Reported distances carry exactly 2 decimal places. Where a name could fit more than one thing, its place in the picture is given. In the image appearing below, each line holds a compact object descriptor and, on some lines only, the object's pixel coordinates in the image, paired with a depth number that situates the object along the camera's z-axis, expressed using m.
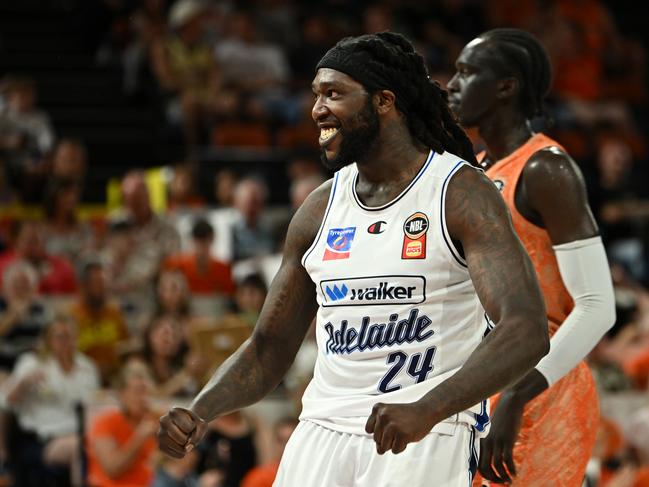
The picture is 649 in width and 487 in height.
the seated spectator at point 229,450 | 15.66
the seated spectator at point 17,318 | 18.27
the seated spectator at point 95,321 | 18.69
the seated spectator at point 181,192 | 23.41
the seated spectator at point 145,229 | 21.12
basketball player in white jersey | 6.31
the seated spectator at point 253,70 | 26.77
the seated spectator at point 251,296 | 19.06
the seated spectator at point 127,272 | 20.31
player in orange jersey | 7.96
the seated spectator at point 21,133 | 22.84
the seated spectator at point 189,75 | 25.61
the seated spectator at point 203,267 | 20.59
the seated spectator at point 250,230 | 22.11
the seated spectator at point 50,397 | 16.52
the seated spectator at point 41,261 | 19.72
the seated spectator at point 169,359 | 17.11
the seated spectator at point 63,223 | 21.30
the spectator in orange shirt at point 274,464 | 14.94
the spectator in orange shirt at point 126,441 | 15.63
